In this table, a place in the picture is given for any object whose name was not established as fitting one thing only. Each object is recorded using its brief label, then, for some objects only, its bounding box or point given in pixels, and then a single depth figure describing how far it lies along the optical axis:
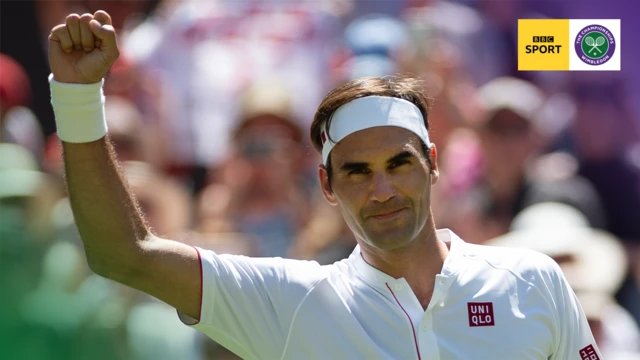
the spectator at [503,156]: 13.44
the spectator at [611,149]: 14.20
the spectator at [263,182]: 13.24
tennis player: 6.82
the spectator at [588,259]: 12.09
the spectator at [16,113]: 14.25
